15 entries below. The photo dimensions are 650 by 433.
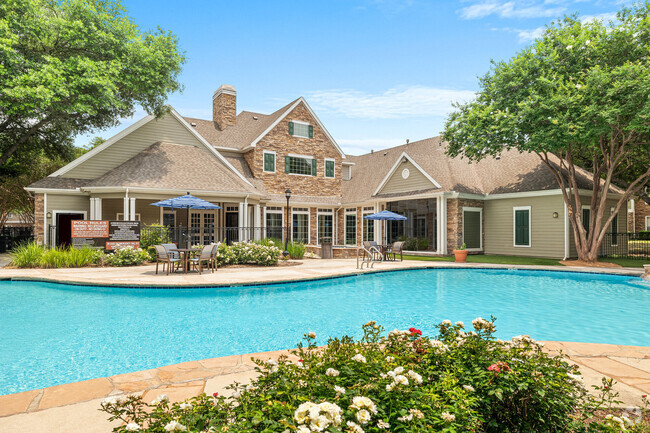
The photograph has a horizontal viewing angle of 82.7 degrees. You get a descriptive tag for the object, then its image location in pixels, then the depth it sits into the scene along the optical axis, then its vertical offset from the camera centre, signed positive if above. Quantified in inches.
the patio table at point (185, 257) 501.0 -44.0
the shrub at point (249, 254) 599.5 -48.1
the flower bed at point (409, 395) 73.7 -39.6
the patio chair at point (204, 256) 494.3 -43.2
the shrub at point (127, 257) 579.8 -51.5
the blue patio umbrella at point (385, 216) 741.9 +16.8
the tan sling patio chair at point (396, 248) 715.9 -45.8
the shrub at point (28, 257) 541.0 -48.0
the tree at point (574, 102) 536.1 +192.9
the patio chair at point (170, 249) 506.8 -34.0
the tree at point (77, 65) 586.6 +284.0
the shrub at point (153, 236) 639.8 -19.9
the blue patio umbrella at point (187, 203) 572.1 +34.1
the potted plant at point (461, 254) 684.7 -55.3
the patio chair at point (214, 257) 517.0 -46.0
